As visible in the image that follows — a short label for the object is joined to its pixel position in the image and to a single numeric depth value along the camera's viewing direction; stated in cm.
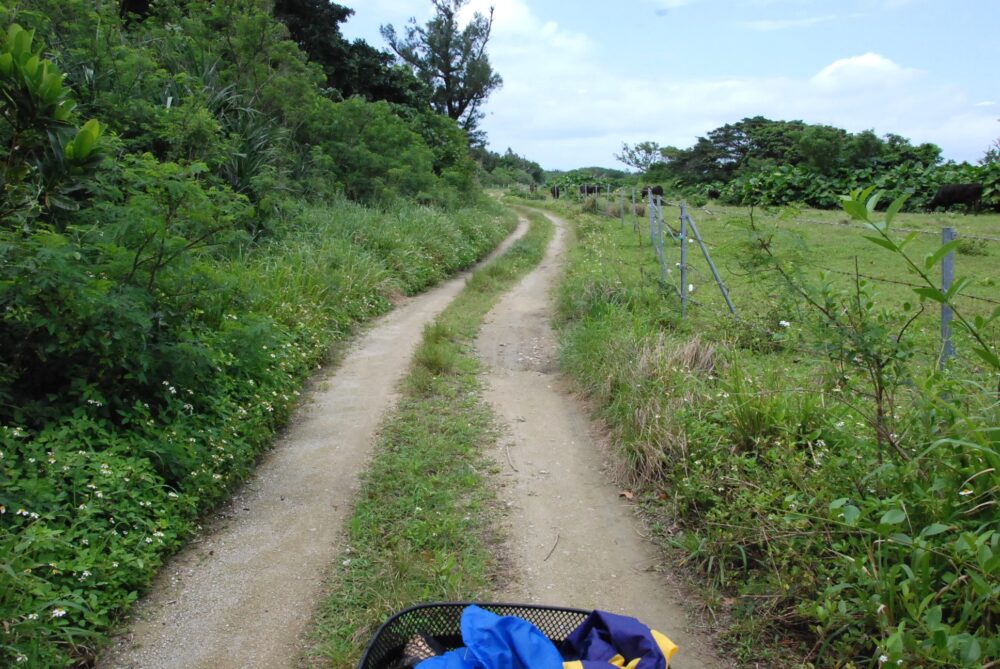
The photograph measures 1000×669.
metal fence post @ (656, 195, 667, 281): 847
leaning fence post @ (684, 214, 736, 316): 648
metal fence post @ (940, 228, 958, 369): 387
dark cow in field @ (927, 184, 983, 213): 1778
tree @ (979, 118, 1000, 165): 1960
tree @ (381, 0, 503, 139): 3597
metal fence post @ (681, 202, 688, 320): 684
